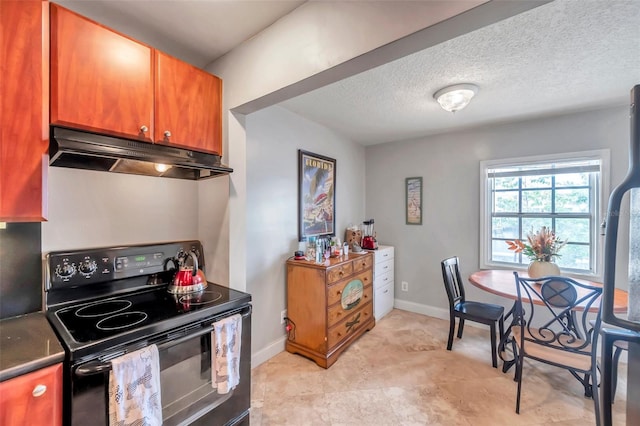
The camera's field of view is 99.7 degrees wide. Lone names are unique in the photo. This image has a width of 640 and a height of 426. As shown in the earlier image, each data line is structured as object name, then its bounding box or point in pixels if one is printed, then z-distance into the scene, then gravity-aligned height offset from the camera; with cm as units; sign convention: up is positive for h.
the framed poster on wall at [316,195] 290 +17
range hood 116 +26
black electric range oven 99 -51
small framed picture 365 +14
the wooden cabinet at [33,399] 86 -63
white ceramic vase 231 -50
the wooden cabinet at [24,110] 104 +39
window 266 +7
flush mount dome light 213 +93
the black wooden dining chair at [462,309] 244 -95
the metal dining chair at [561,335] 177 -91
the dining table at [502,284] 199 -64
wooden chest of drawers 243 -93
